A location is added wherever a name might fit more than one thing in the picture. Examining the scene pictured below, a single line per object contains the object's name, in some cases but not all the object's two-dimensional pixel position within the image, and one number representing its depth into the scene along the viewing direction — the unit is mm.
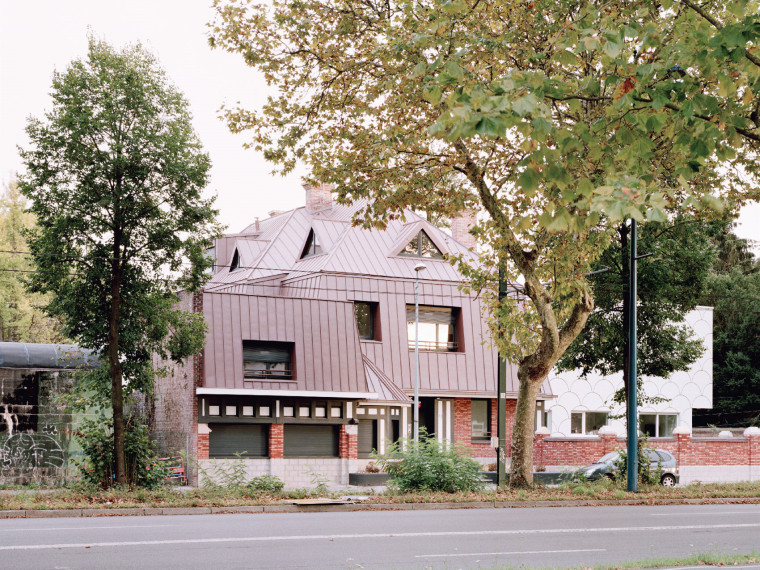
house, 32188
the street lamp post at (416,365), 32500
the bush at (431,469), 22047
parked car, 29922
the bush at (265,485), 21703
